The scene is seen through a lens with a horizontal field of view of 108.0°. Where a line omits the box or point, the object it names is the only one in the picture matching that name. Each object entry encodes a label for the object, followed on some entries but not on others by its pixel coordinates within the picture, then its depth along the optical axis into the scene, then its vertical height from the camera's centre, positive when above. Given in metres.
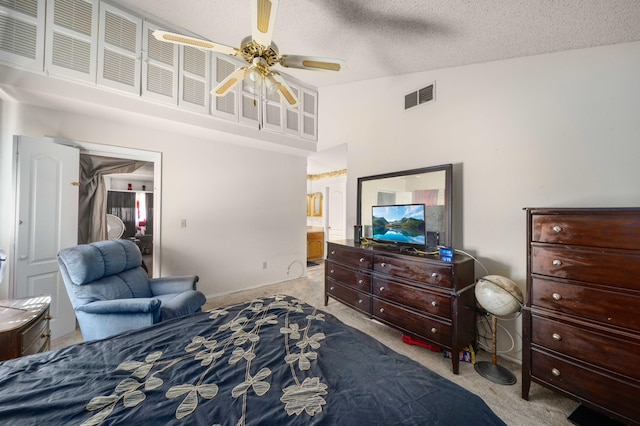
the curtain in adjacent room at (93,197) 3.15 +0.25
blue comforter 0.76 -0.65
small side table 1.21 -0.63
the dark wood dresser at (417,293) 1.96 -0.74
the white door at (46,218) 2.26 -0.04
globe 1.80 -0.62
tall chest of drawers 1.29 -0.55
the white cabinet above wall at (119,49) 2.44 +1.80
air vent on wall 2.67 +1.44
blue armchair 1.69 -0.65
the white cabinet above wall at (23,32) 2.04 +1.64
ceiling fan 1.39 +1.17
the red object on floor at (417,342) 2.22 -1.26
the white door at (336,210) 5.86 +0.15
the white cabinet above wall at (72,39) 2.21 +1.74
